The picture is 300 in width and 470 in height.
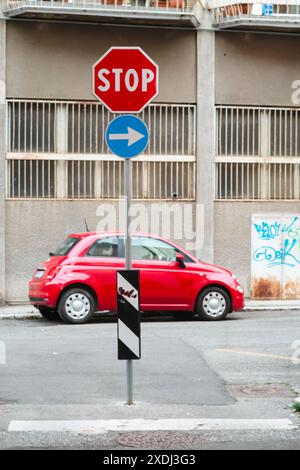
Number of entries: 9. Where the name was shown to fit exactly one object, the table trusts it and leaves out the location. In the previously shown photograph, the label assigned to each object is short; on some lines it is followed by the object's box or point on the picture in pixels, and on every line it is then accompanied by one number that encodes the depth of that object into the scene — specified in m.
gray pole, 9.20
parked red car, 17.11
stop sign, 9.42
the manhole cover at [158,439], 7.55
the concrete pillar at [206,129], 22.59
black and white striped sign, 9.23
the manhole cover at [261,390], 10.03
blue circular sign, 9.38
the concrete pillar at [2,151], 21.59
